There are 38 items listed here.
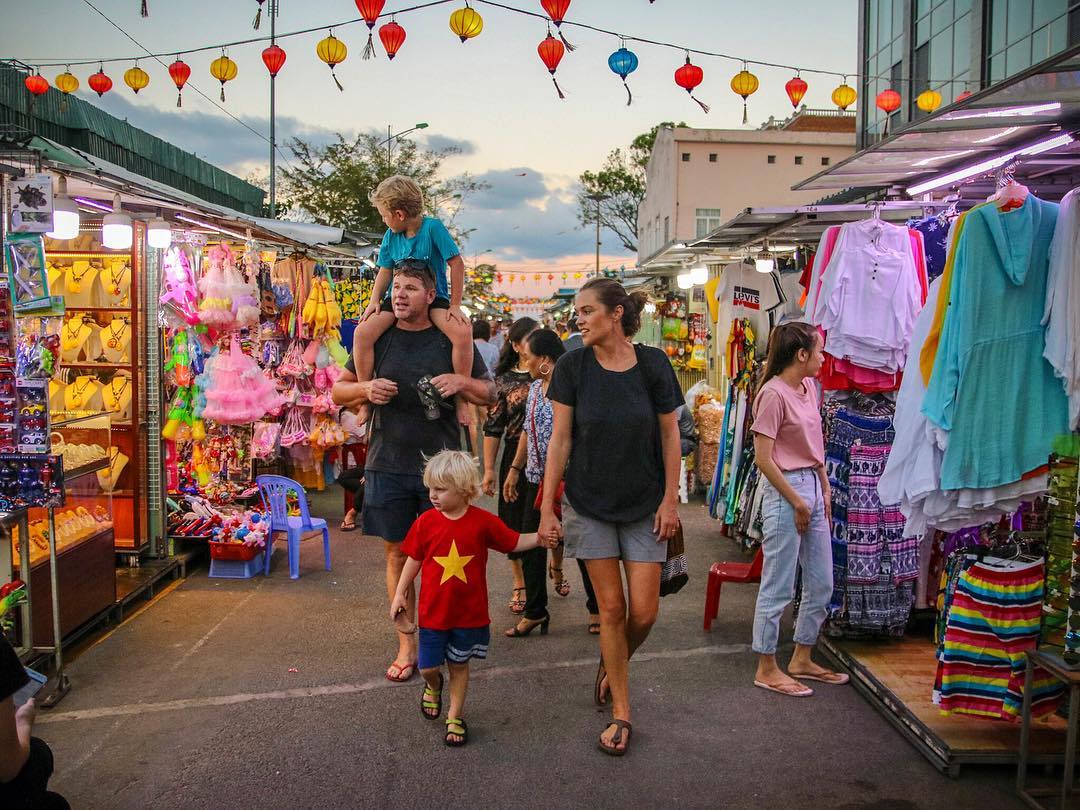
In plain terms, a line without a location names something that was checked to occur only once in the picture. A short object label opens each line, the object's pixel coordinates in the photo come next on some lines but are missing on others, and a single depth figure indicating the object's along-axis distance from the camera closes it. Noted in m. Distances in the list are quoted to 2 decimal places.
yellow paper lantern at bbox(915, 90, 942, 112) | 12.28
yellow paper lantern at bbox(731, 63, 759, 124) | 8.76
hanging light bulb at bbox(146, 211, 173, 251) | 6.29
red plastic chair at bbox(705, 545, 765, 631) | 5.51
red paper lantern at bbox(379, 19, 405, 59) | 6.68
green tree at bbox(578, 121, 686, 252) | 44.31
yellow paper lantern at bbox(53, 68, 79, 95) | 9.55
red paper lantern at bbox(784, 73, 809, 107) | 9.18
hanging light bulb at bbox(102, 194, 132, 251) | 5.66
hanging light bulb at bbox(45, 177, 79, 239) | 4.60
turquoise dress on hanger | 3.60
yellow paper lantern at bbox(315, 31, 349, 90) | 7.18
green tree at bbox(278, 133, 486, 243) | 22.84
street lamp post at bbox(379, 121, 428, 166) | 23.81
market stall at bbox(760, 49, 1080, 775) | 3.52
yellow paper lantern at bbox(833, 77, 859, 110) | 10.40
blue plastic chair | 6.94
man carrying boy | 4.55
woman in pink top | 4.37
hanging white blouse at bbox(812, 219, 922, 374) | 4.98
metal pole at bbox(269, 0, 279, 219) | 18.59
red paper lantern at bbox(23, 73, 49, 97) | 10.04
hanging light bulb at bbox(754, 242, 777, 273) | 7.05
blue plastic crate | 6.71
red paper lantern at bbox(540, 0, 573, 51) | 6.12
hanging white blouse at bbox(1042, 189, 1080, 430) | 3.42
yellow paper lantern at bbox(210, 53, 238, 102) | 8.12
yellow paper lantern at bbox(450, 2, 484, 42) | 6.47
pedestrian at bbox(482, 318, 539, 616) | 5.74
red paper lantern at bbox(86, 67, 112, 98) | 9.17
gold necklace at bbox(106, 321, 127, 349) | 6.56
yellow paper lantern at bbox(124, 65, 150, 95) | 8.31
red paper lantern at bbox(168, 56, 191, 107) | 8.34
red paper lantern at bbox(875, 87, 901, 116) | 12.34
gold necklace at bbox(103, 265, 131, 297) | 6.58
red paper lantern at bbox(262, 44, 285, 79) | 7.25
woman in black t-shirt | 3.78
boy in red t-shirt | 3.92
